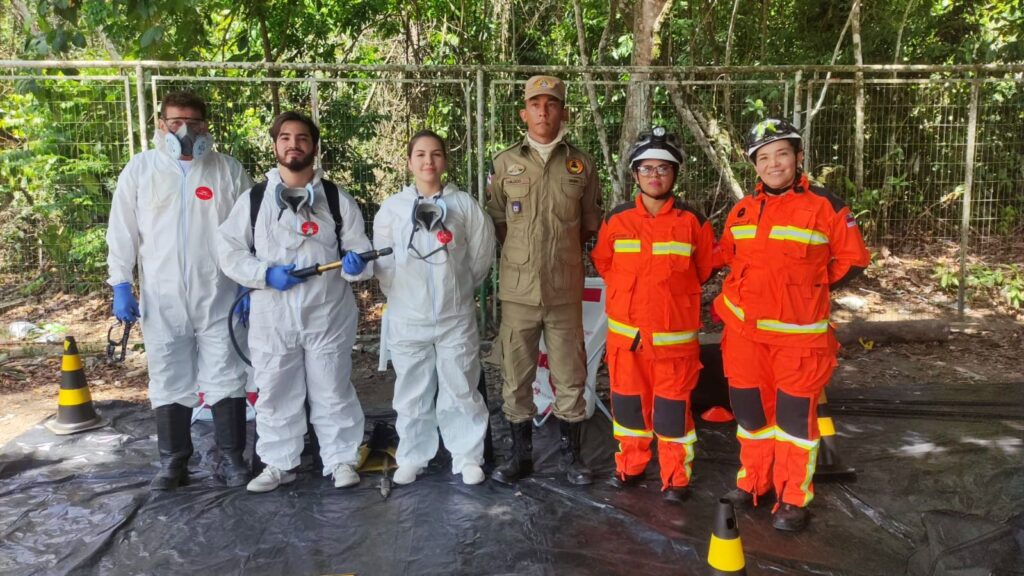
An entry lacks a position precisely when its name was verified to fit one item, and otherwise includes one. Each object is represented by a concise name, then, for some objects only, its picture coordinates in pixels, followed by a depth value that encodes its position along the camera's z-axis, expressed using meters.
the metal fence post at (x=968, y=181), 6.52
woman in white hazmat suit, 3.75
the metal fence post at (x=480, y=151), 6.00
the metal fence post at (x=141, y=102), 5.70
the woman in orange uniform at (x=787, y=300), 3.30
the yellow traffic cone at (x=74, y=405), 4.68
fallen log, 6.55
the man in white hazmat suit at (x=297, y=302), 3.73
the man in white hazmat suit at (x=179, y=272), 3.85
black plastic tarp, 3.09
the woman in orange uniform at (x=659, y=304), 3.60
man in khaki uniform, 3.79
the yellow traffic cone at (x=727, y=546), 2.49
